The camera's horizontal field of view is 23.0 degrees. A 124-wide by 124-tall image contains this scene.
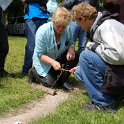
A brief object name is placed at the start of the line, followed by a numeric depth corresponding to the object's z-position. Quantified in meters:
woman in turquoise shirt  4.26
